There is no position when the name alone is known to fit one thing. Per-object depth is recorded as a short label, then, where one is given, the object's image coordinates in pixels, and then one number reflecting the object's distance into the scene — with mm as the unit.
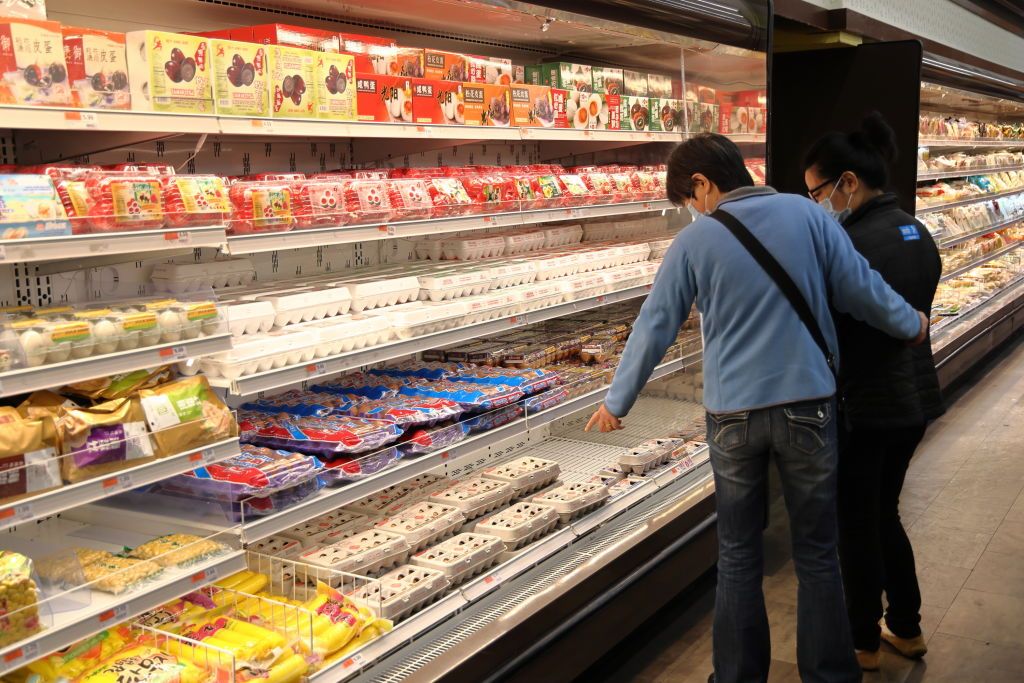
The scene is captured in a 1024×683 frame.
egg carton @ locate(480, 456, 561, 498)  3551
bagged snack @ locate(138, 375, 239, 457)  2180
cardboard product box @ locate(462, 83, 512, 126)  3219
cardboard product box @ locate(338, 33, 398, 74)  2832
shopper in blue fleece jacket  2625
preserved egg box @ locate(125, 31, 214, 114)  2197
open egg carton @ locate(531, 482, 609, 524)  3402
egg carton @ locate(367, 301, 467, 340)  2910
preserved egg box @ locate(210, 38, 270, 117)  2375
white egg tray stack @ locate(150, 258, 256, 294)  2727
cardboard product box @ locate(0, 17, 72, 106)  1914
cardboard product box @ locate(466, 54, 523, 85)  3363
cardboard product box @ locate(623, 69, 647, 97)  4246
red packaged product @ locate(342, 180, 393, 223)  2811
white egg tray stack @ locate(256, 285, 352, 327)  2725
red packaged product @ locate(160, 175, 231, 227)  2211
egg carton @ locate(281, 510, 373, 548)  3010
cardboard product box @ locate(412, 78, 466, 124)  3002
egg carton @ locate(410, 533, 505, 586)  2861
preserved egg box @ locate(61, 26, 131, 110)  2049
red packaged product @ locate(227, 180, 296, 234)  2459
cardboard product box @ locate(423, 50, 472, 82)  3148
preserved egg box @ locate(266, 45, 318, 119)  2521
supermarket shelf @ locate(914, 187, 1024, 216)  7344
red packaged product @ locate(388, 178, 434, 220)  2947
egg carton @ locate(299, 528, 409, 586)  2774
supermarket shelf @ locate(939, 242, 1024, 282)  7838
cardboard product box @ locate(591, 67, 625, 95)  4074
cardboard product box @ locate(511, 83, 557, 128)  3461
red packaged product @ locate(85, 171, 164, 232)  2053
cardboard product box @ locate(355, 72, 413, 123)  2809
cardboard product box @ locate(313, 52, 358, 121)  2649
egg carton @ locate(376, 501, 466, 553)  3027
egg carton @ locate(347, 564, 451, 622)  2605
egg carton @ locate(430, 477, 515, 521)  3303
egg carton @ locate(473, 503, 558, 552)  3146
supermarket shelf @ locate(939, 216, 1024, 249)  7537
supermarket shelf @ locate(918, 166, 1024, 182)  7312
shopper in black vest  3104
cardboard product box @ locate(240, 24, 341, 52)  2615
